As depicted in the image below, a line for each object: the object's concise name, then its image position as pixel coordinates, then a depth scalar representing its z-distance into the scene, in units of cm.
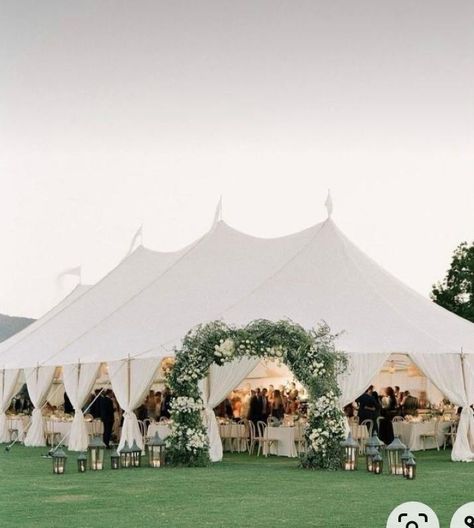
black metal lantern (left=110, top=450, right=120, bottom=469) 1570
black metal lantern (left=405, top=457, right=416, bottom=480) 1408
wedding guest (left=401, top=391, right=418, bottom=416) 2138
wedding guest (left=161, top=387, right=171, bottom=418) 2214
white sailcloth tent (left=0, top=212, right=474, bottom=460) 1775
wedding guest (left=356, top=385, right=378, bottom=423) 1944
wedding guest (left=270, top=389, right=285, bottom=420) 2175
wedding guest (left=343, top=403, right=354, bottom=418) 2097
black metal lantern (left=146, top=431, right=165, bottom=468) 1595
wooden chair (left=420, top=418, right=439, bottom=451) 2004
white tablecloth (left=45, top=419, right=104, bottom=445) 2167
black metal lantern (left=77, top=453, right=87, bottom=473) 1510
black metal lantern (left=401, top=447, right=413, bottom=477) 1415
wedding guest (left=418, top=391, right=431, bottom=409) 2445
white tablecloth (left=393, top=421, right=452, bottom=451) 1991
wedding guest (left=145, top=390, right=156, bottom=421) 2345
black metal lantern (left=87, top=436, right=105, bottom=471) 1544
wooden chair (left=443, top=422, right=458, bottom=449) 2013
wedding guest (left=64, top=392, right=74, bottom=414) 2752
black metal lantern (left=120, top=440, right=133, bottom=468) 1600
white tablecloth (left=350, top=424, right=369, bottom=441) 1809
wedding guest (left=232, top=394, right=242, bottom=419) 2416
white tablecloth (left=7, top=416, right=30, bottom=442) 2353
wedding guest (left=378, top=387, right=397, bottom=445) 2000
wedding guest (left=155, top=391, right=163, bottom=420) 2349
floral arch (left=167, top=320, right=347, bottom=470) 1585
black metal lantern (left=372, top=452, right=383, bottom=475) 1480
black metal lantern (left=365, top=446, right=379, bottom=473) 1495
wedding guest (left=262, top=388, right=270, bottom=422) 2111
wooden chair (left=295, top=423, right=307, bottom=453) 1814
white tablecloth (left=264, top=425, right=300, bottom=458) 1836
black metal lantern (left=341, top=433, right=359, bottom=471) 1542
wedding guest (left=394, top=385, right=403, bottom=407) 2306
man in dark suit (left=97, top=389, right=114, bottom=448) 2019
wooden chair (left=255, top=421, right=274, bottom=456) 1872
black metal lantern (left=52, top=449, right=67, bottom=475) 1497
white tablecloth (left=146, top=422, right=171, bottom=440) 1955
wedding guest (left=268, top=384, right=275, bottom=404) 2329
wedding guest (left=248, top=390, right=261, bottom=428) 2077
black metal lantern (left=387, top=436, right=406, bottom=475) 1459
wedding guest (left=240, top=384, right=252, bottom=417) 2358
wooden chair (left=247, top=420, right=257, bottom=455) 1923
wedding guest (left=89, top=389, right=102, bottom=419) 2224
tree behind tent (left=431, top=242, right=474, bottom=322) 4500
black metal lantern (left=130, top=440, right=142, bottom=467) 1605
